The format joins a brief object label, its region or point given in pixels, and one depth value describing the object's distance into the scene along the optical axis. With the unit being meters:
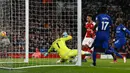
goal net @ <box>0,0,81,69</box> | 12.61
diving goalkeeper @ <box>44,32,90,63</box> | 13.20
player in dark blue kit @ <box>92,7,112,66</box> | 12.34
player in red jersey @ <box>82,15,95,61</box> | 15.67
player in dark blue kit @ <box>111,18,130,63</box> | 15.05
